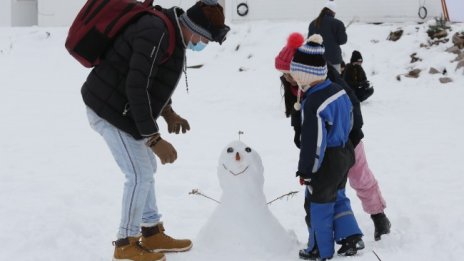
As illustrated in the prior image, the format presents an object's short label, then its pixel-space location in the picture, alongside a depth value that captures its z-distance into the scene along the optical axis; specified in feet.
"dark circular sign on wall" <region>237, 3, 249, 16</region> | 50.85
